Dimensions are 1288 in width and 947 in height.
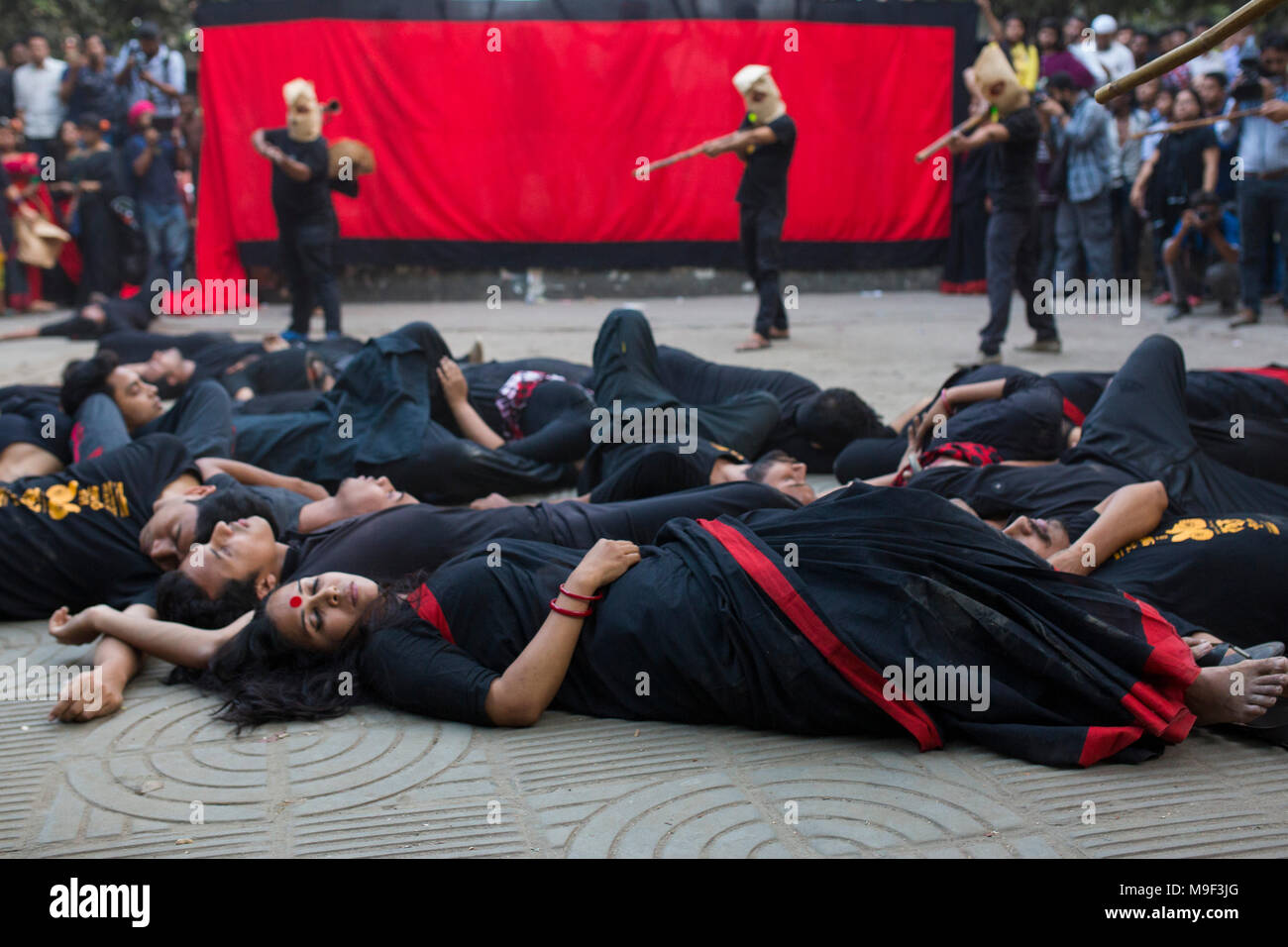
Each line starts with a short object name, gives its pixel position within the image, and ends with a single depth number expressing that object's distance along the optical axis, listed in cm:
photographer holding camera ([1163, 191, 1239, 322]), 800
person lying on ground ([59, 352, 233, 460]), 405
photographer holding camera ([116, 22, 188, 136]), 974
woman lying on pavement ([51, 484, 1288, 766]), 227
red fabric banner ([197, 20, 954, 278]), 970
